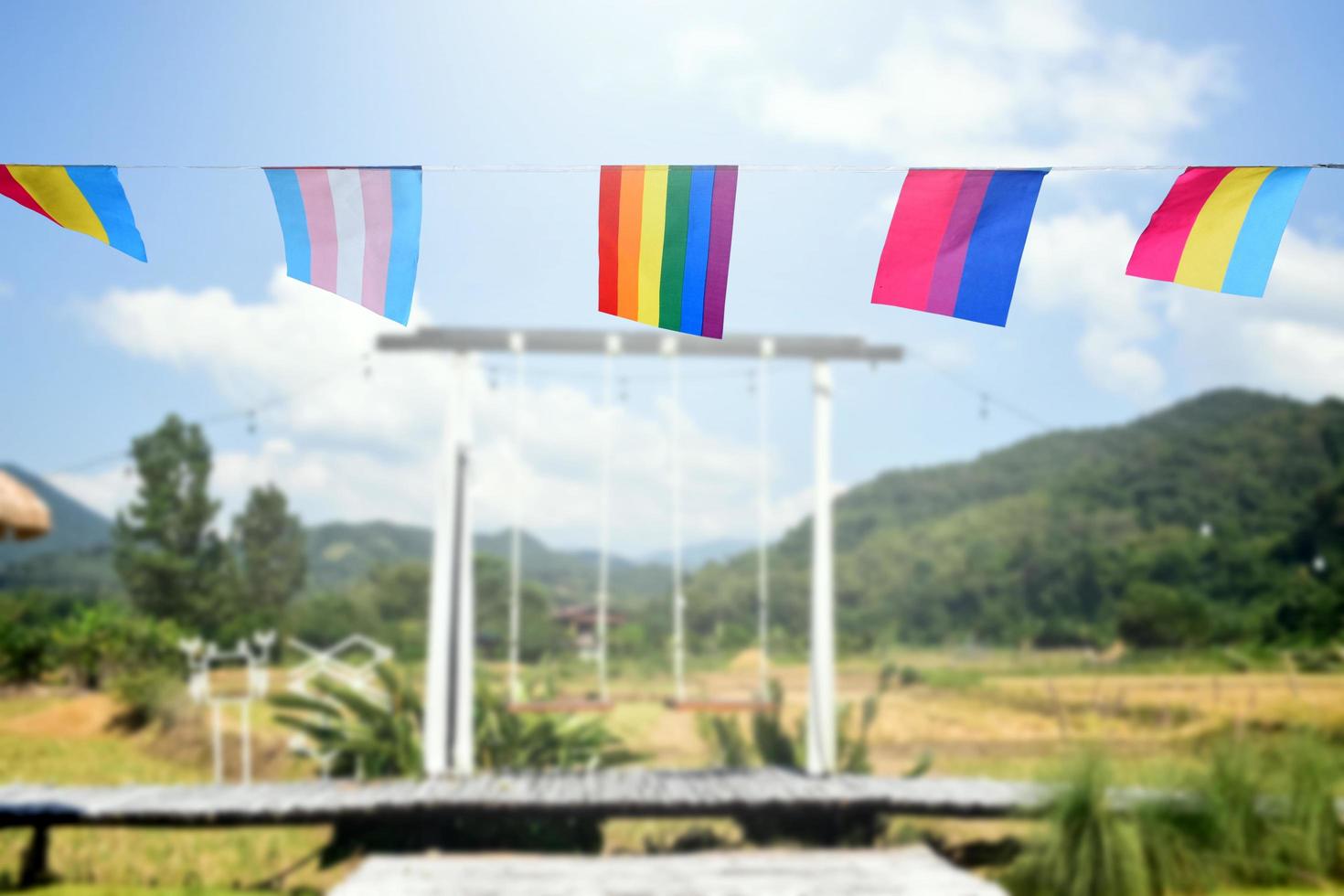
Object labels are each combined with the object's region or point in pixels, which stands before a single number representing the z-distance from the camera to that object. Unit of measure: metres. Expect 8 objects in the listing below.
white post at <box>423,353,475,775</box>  5.51
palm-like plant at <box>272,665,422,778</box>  5.98
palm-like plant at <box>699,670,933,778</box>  6.16
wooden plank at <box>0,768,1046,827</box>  4.82
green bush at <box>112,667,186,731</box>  13.05
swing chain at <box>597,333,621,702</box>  5.75
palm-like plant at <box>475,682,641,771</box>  6.23
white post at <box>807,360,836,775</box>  5.60
